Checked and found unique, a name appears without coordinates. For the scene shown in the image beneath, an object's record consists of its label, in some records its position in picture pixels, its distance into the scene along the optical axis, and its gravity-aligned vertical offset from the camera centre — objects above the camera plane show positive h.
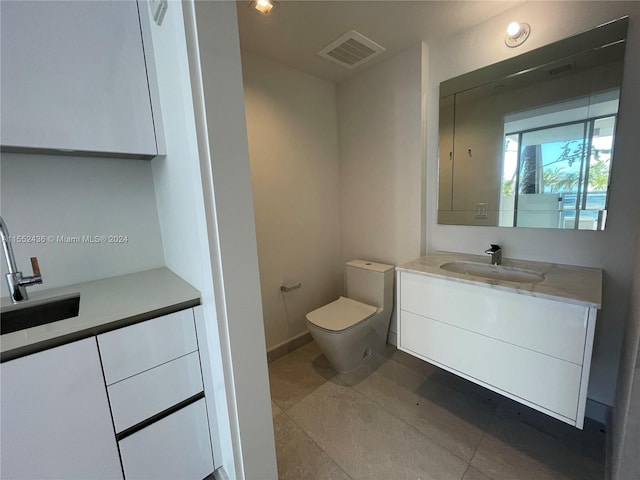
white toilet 1.81 -0.83
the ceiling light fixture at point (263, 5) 1.31 +1.01
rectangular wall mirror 1.28 +0.32
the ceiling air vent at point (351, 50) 1.68 +1.03
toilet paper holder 2.17 -0.68
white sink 1.44 -0.45
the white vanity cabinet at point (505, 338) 1.08 -0.70
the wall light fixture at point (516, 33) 1.44 +0.88
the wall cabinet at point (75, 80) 0.95 +0.53
